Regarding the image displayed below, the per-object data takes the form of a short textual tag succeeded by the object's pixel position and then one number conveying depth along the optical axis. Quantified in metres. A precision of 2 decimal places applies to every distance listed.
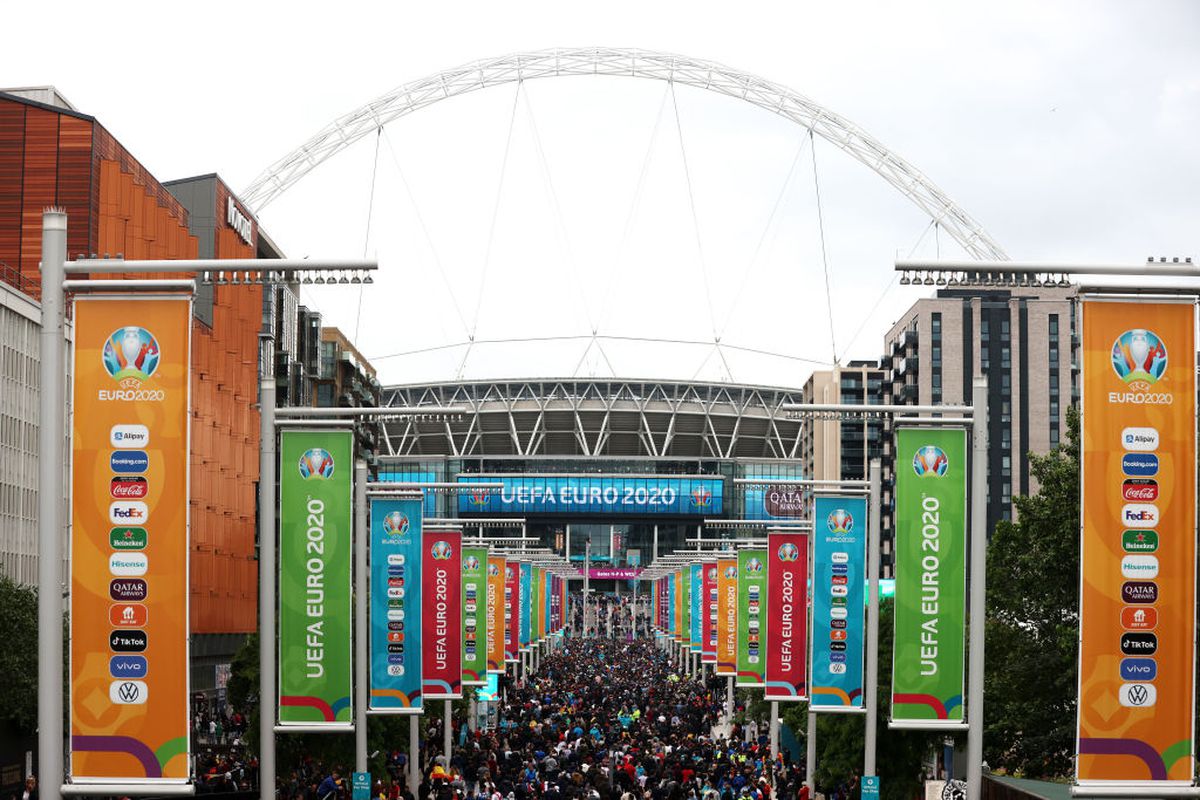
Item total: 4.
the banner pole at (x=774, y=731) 62.26
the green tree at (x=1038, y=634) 50.16
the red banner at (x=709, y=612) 81.44
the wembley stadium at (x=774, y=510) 182.60
